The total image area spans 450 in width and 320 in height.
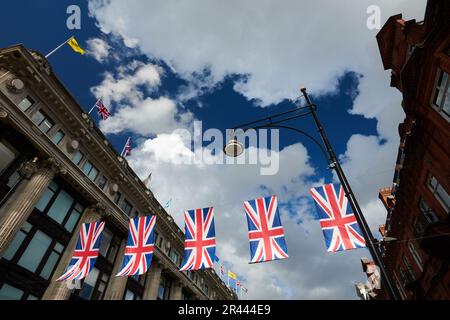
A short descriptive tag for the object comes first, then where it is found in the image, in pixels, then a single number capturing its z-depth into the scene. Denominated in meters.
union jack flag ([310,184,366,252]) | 8.46
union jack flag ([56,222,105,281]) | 13.83
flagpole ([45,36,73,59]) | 21.13
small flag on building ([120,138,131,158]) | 30.06
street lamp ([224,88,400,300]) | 4.78
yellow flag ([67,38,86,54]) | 22.34
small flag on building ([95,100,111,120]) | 25.11
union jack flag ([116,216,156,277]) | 12.98
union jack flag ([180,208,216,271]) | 11.56
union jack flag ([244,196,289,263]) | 9.88
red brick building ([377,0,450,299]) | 14.02
